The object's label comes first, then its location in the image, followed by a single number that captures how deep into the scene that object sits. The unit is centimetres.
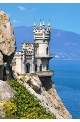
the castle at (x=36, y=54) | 9019
